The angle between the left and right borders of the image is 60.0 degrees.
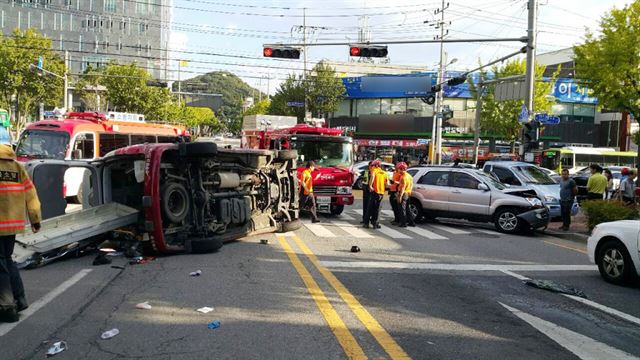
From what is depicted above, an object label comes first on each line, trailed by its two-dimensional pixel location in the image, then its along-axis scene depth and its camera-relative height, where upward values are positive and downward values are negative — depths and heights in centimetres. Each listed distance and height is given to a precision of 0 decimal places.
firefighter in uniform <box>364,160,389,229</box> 1413 -124
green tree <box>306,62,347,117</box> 5288 +520
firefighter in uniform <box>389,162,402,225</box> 1465 -120
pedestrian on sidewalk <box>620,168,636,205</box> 1532 -104
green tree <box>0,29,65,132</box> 3672 +415
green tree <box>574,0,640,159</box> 1830 +302
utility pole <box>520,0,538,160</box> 1953 +333
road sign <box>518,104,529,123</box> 1928 +117
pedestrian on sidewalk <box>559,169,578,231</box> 1471 -124
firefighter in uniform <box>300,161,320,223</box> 1427 -126
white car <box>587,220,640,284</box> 795 -146
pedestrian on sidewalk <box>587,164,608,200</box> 1600 -91
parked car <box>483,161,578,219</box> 1606 -92
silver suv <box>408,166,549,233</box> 1397 -137
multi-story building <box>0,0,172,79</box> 7788 +1637
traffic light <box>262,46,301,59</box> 2020 +333
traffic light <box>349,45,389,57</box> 1978 +338
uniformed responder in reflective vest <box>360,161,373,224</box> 1441 -125
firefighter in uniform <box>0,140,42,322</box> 547 -86
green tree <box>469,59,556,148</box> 4253 +339
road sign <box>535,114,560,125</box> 1960 +114
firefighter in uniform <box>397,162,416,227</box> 1445 -120
